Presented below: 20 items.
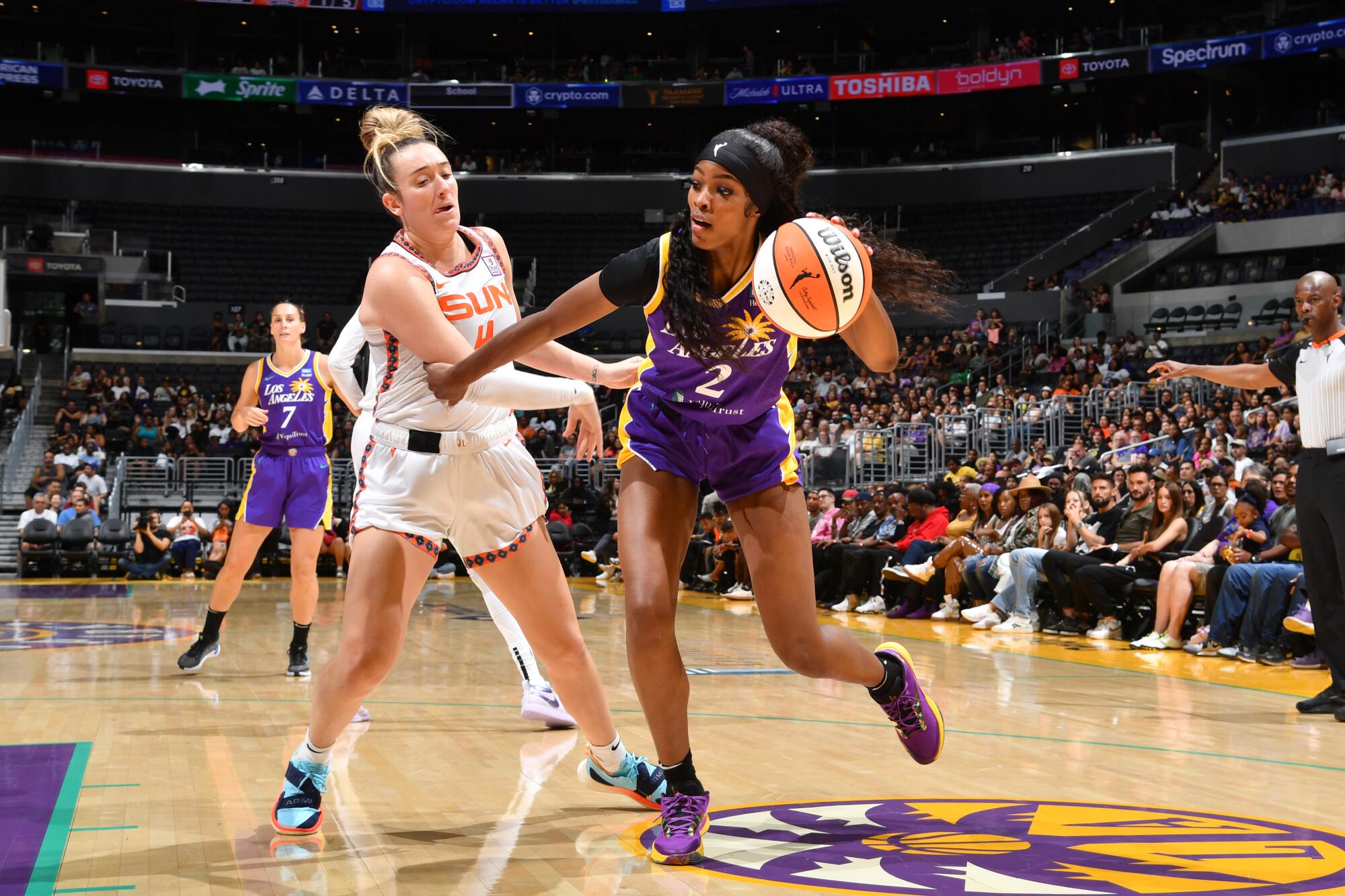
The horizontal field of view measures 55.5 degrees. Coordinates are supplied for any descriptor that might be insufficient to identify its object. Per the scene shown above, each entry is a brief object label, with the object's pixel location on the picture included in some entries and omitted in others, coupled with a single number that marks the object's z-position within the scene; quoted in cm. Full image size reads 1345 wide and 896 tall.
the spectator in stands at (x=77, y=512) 1781
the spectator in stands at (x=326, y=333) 2841
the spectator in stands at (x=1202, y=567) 863
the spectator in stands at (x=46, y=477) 1917
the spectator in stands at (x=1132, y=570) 941
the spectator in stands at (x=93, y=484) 1930
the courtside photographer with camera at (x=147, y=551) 1694
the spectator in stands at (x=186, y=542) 1728
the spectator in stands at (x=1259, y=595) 834
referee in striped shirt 590
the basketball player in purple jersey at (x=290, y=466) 719
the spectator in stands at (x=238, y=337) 2844
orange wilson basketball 308
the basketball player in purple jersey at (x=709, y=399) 338
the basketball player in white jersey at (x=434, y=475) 370
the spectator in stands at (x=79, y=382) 2567
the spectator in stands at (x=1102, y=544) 1002
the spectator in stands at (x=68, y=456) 2042
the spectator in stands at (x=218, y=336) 2858
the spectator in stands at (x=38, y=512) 1797
